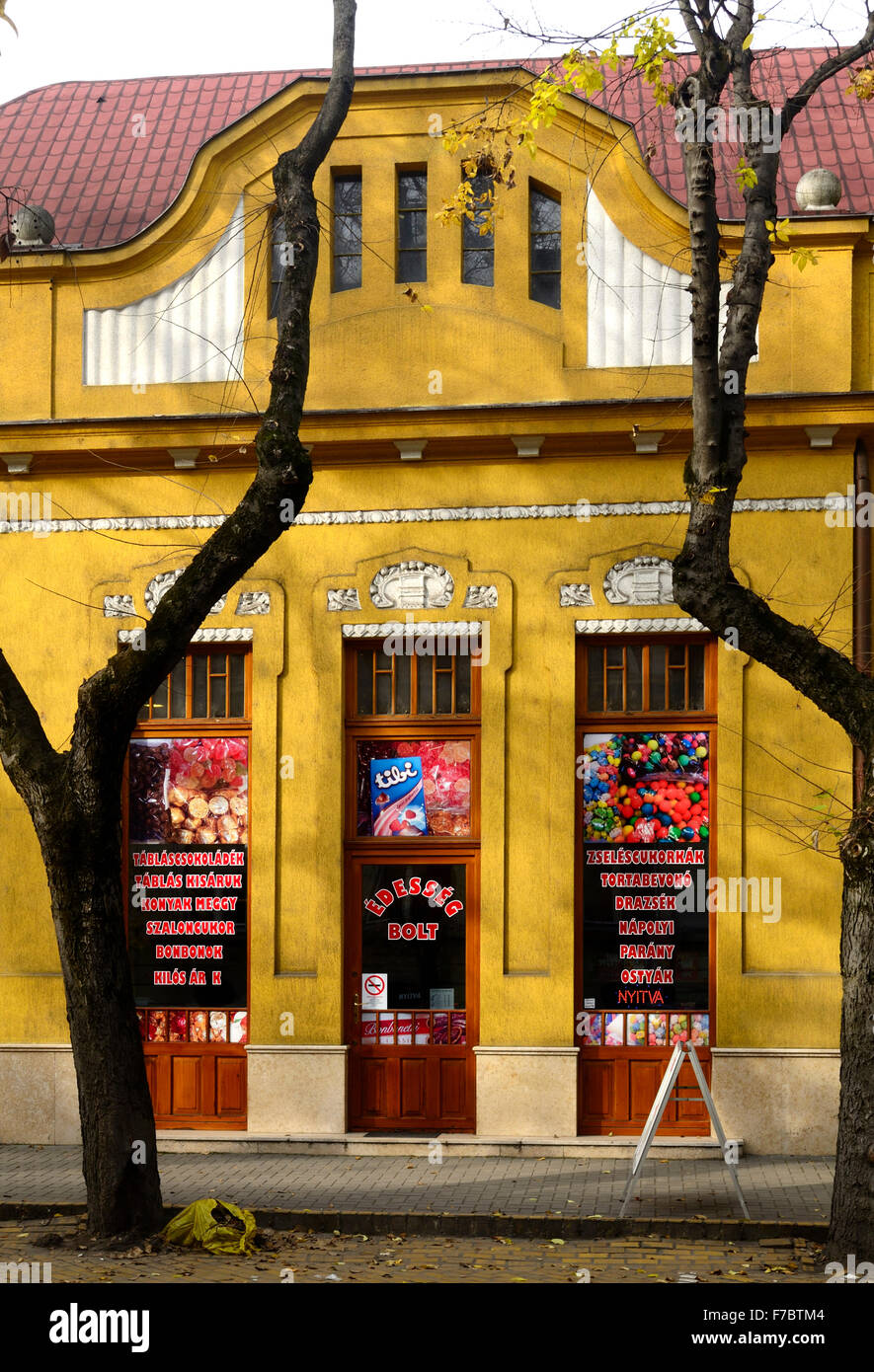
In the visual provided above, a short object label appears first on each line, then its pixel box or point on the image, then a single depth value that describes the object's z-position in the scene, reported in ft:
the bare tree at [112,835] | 29.96
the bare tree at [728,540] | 27.94
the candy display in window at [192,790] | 42.11
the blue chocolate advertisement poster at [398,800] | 41.45
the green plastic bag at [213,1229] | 29.04
